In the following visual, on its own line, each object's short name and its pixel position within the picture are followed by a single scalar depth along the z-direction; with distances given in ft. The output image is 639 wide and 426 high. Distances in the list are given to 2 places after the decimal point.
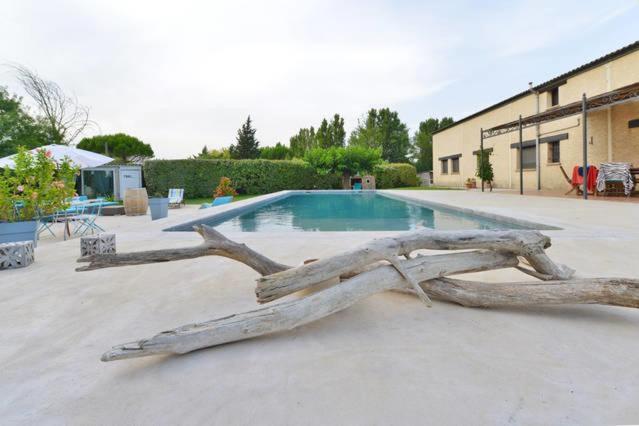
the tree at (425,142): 129.08
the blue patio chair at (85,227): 21.56
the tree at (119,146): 105.91
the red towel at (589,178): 40.57
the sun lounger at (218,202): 39.09
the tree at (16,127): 77.92
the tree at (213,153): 120.15
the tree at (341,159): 78.43
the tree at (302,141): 142.55
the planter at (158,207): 30.22
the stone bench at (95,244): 14.94
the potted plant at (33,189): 17.54
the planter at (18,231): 16.15
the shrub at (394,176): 86.05
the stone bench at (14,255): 13.16
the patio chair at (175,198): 43.42
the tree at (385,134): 131.03
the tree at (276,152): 145.28
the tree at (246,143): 128.77
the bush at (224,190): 55.62
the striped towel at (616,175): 35.91
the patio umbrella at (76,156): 28.48
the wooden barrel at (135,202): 35.24
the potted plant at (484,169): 57.41
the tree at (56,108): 72.92
